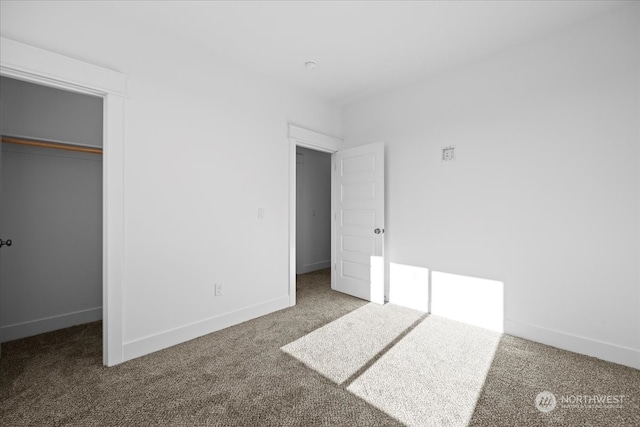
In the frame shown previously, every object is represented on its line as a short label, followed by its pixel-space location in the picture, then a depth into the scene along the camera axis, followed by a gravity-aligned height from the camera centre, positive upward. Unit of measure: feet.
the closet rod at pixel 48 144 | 8.02 +2.16
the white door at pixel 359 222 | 11.94 -0.37
